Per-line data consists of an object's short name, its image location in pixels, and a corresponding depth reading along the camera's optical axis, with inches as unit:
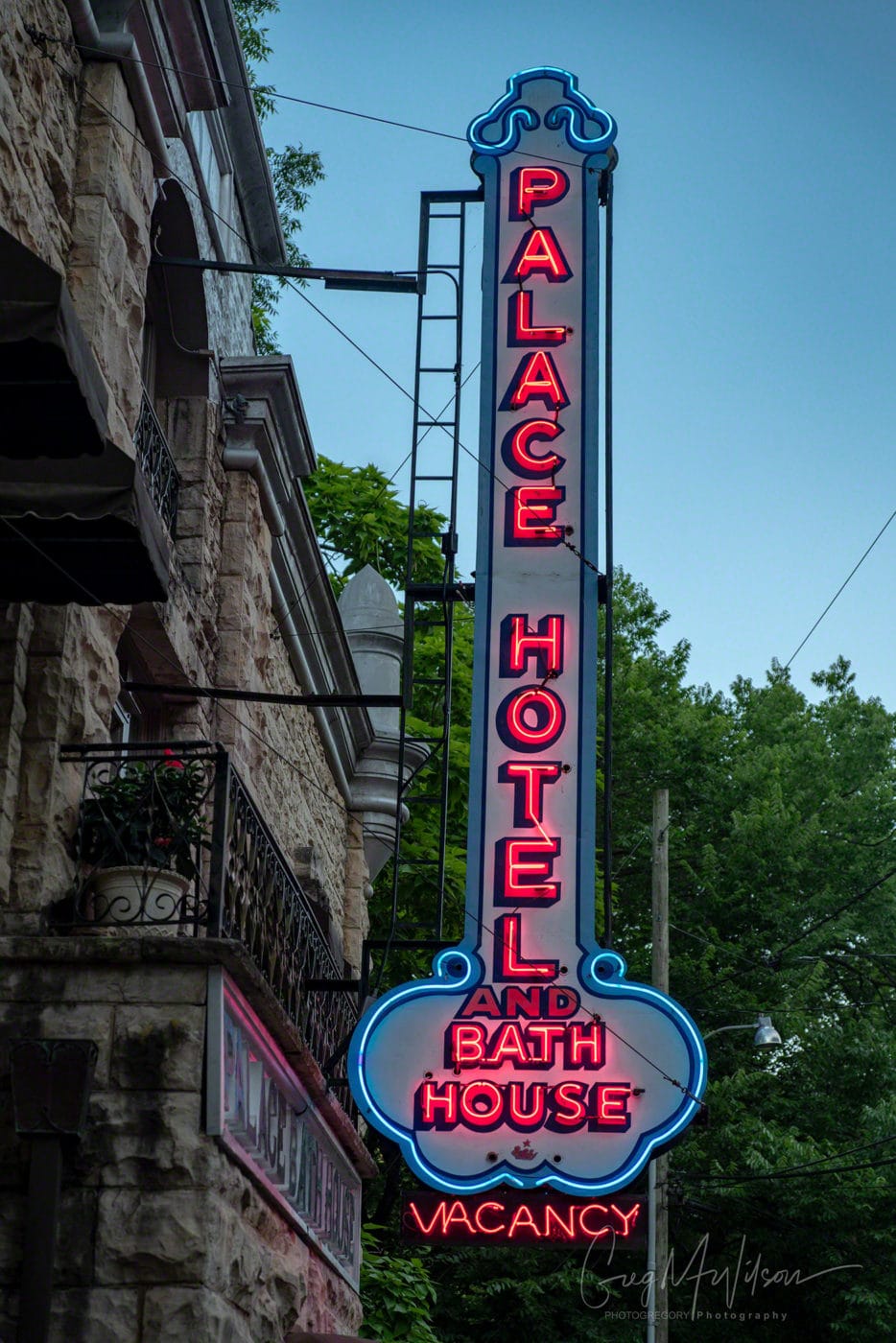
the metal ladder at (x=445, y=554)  477.4
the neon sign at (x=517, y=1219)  409.4
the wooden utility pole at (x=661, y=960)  761.6
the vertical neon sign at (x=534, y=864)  421.1
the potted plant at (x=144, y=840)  320.5
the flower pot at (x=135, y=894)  318.7
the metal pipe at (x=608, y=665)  452.4
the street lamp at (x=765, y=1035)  837.2
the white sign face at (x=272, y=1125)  304.8
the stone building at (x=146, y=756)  284.2
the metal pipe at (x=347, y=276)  436.8
